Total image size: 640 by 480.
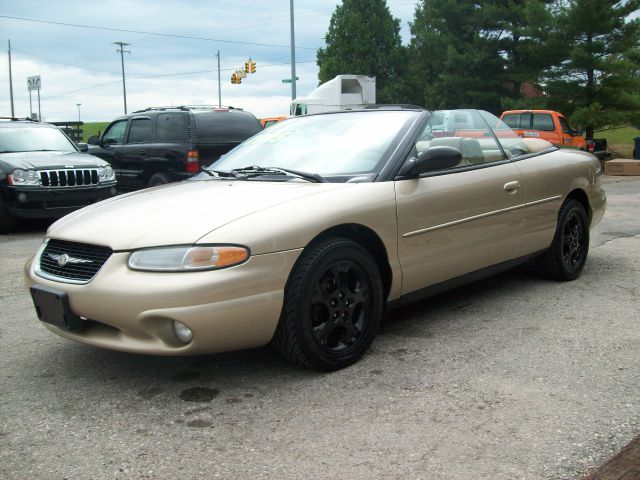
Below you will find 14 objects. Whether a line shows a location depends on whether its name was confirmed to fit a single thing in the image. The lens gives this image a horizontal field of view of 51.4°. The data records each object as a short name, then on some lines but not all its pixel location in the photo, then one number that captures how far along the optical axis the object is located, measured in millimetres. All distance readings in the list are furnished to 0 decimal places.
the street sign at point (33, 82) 43362
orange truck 17625
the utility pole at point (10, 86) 53344
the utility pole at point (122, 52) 64500
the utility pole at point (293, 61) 29000
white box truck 26188
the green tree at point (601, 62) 21812
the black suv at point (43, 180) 8820
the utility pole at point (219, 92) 67062
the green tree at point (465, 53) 29391
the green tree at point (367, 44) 41812
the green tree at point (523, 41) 23328
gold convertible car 2994
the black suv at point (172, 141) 10203
